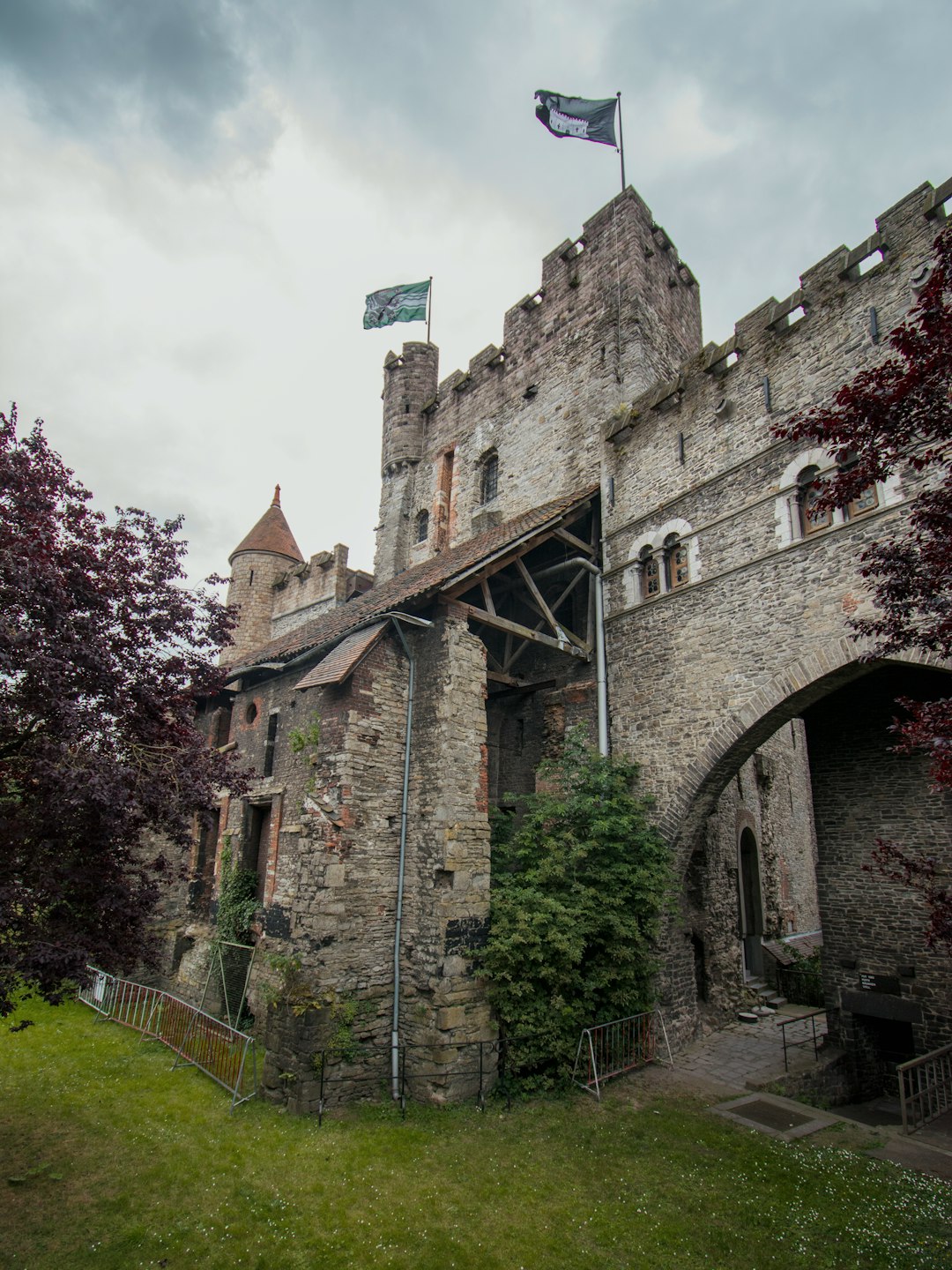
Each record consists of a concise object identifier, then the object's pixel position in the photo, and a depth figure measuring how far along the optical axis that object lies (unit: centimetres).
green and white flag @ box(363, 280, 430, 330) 2169
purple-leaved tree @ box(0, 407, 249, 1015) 560
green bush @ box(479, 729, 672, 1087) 917
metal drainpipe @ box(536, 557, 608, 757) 1243
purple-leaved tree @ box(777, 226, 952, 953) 495
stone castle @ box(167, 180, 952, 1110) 930
